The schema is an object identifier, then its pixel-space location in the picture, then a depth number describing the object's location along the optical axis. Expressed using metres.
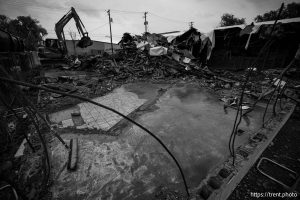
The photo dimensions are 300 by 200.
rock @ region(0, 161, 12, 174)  2.27
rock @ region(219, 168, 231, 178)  2.19
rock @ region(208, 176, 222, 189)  2.00
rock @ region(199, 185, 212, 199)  1.92
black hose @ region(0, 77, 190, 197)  1.01
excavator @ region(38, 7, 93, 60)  11.39
